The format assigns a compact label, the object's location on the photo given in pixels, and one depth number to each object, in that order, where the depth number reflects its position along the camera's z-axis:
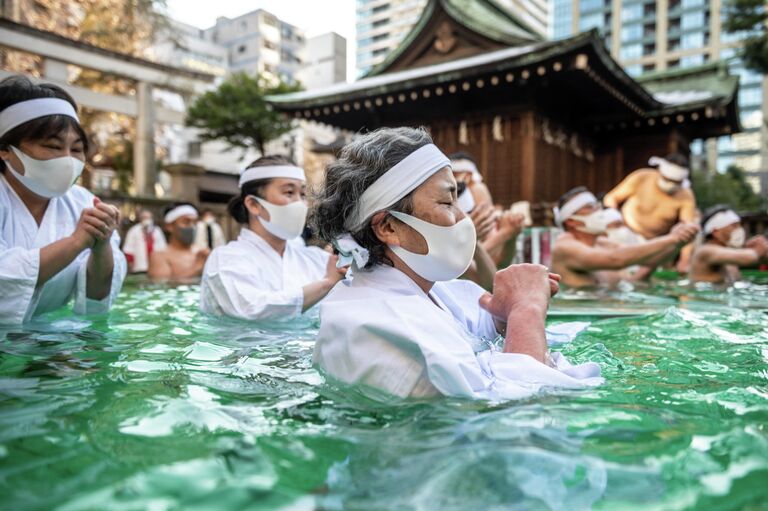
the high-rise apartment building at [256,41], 55.34
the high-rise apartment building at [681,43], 65.56
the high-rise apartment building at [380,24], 89.94
